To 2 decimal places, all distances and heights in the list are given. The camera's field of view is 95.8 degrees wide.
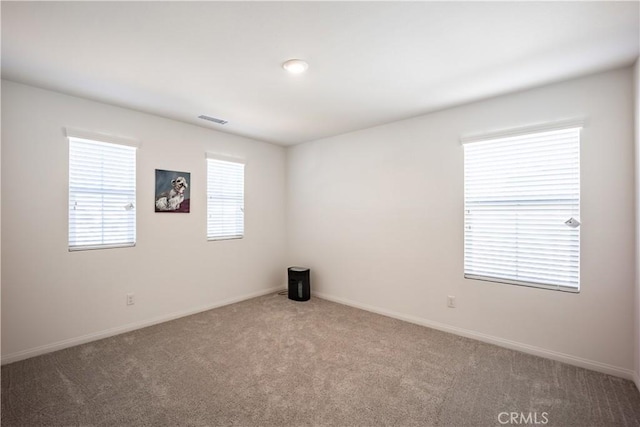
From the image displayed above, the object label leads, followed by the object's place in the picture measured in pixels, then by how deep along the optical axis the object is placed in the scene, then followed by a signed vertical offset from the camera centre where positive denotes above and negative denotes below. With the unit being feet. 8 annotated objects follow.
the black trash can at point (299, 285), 14.71 -3.55
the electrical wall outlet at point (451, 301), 10.80 -3.20
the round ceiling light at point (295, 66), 7.49 +3.98
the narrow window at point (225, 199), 13.71 +0.79
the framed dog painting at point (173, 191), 11.85 +1.01
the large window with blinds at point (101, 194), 9.84 +0.72
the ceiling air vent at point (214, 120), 11.98 +4.07
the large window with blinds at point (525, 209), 8.64 +0.23
